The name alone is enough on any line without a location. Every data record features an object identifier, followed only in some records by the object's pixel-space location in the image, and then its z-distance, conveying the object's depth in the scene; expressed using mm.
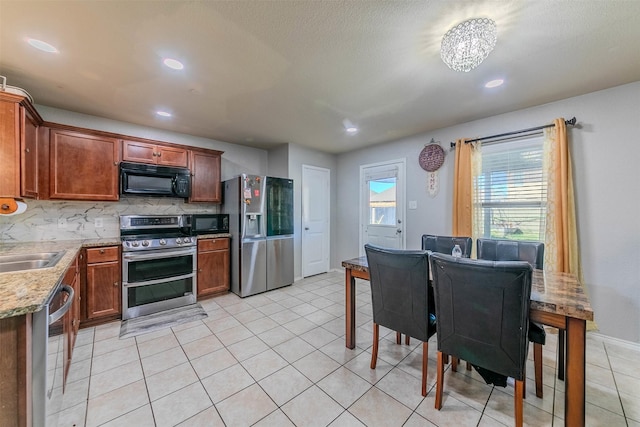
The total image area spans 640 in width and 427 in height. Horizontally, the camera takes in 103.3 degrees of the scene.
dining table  1272
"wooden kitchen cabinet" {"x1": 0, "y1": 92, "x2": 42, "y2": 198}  2135
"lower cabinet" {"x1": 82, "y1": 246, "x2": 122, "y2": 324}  2701
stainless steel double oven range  2924
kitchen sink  1938
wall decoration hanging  3621
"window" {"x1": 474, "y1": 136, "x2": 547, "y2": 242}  2842
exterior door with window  4138
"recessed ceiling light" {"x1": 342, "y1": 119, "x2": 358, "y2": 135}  3355
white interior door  4707
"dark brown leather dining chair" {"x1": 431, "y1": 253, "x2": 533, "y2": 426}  1344
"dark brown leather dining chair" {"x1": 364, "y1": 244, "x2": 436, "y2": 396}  1755
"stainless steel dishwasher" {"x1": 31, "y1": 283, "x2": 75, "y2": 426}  971
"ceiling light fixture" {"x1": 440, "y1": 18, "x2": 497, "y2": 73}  1555
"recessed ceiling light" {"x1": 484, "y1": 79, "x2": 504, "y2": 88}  2288
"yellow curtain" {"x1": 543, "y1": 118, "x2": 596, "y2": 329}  2547
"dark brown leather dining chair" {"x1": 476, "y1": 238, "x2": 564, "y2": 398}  2201
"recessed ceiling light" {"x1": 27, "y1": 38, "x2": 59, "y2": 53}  1759
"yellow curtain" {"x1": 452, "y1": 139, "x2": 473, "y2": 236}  3229
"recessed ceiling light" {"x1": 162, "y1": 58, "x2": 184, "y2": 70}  2002
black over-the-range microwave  3162
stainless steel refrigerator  3713
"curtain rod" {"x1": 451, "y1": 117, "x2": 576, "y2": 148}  2581
